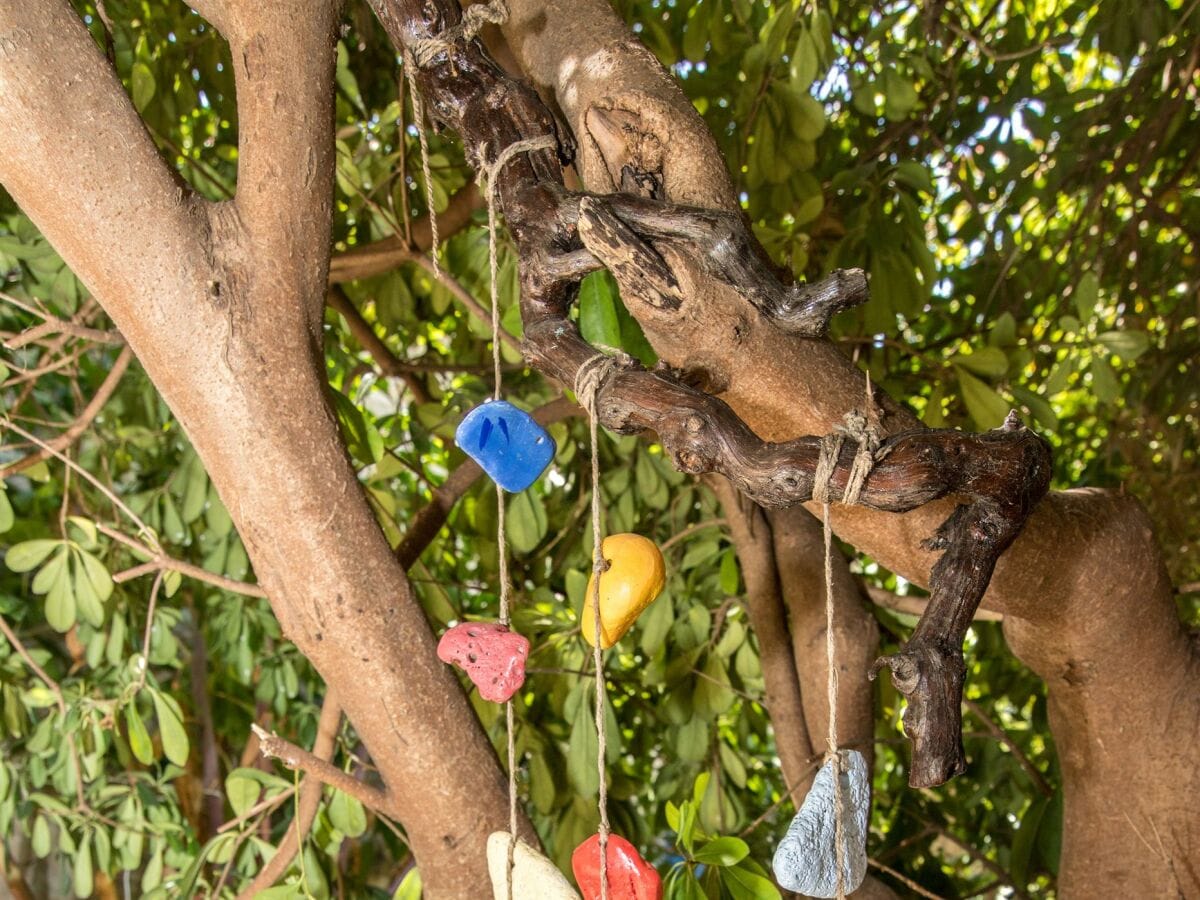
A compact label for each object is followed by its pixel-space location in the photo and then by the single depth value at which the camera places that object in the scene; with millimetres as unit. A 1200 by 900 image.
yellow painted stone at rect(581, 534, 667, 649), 598
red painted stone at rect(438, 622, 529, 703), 609
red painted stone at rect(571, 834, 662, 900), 577
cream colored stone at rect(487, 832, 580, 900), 592
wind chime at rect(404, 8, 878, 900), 544
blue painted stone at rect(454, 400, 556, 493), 594
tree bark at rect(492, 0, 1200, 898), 655
